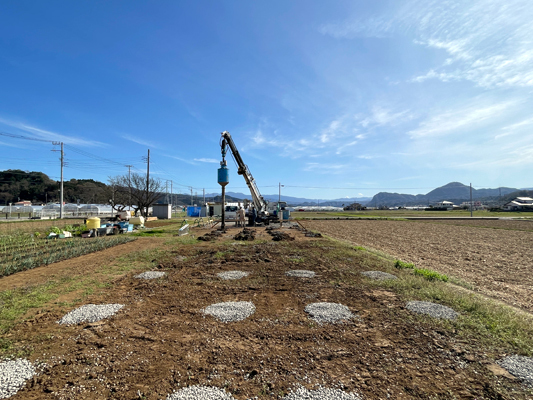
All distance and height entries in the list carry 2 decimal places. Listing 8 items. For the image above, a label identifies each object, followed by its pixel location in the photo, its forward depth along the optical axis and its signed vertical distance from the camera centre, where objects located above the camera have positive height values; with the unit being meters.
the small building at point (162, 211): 42.66 -1.17
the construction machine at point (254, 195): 25.22 +0.97
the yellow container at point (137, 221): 25.05 -1.65
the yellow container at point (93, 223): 19.38 -1.42
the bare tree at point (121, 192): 45.17 +2.24
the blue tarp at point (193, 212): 58.39 -1.86
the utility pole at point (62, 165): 38.47 +6.34
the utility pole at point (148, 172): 38.06 +5.04
